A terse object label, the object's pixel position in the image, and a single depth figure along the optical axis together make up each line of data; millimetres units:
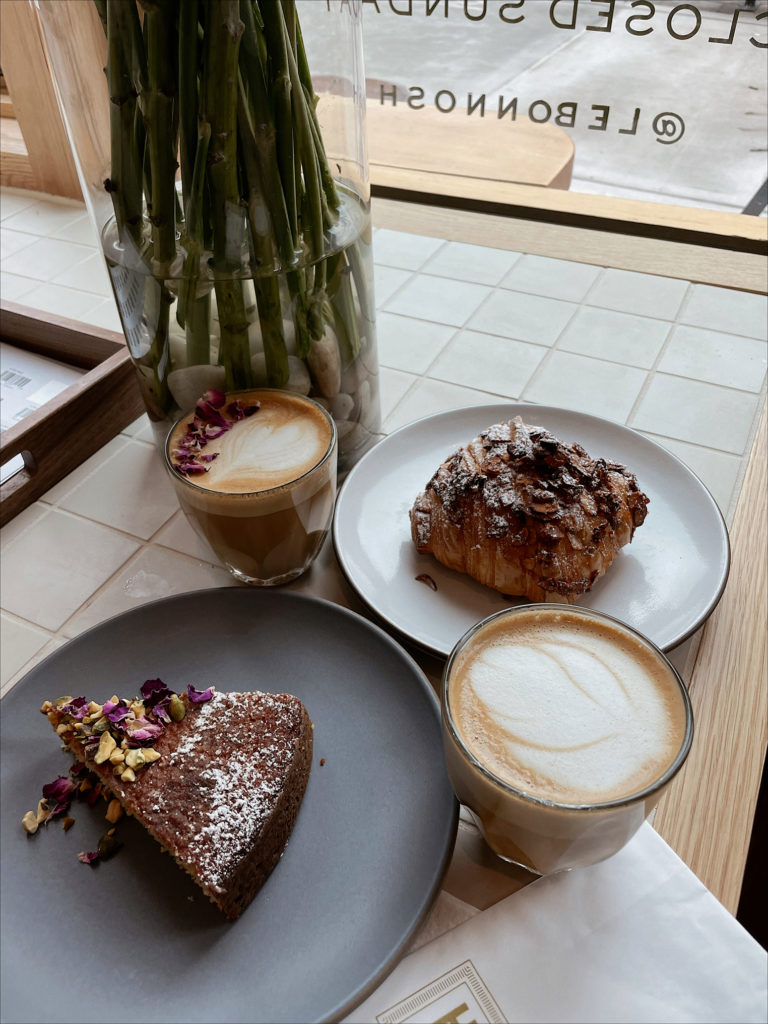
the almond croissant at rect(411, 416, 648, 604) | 653
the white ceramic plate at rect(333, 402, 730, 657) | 660
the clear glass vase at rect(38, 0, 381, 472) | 574
